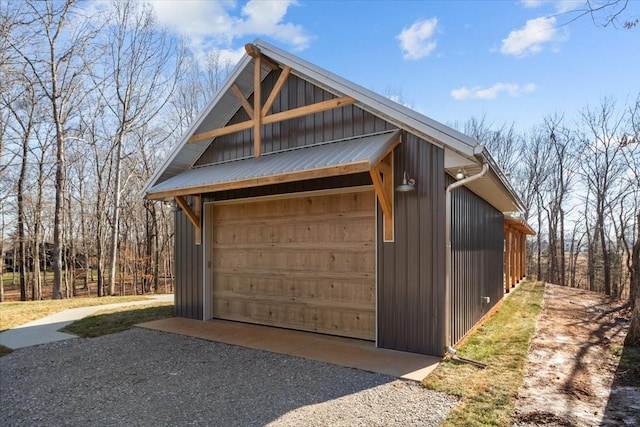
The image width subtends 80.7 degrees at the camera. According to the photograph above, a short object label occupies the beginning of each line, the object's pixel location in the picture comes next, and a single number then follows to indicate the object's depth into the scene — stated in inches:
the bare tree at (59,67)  494.9
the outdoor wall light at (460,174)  192.4
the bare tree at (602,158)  701.3
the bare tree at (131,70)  605.3
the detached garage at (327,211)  193.8
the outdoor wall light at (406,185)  195.3
